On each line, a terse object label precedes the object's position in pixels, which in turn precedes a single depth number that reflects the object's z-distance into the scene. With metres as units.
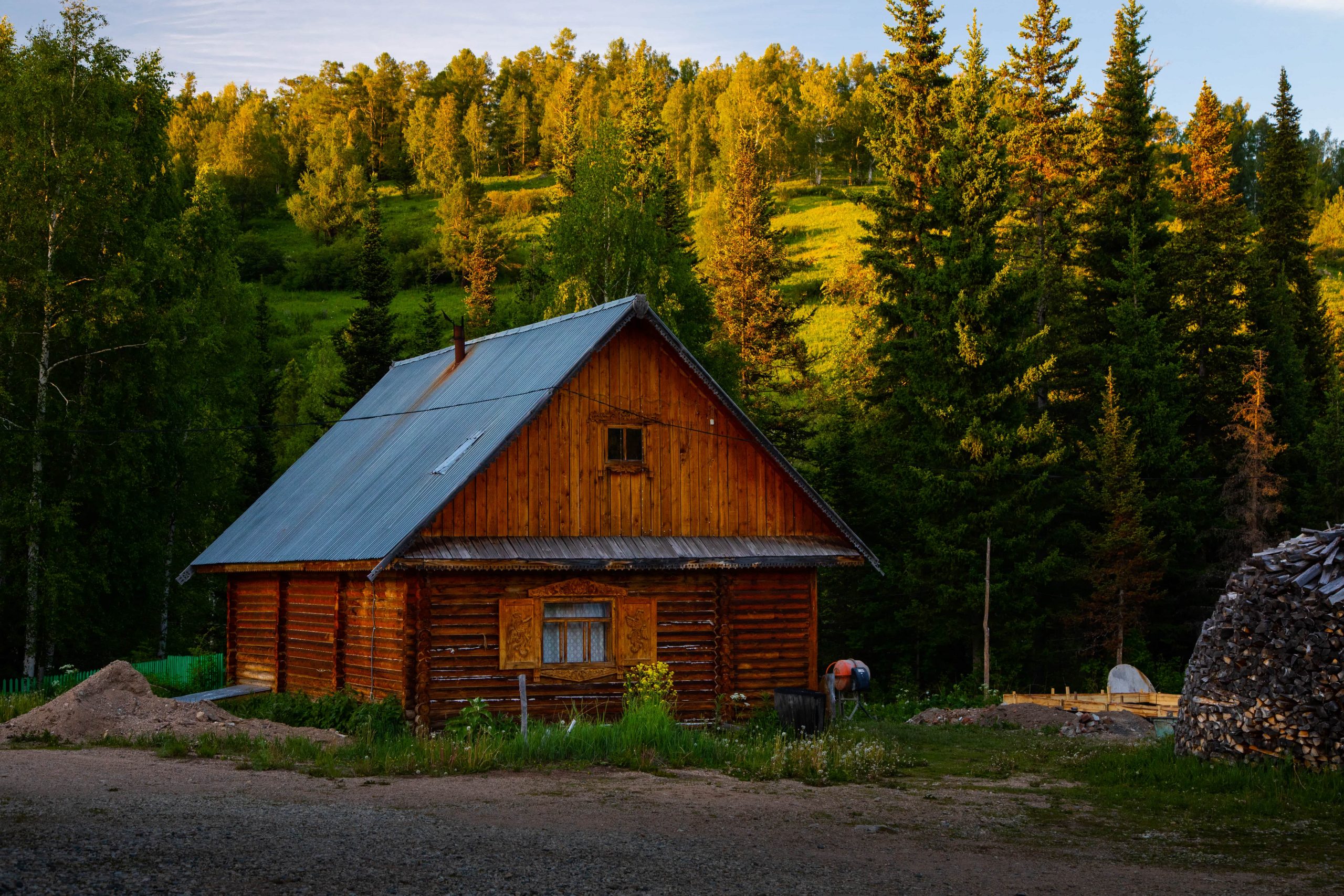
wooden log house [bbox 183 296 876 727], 21.06
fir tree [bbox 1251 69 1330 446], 45.47
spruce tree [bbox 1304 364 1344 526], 42.31
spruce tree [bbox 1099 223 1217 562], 39.88
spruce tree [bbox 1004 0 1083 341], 44.19
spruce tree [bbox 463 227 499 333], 69.81
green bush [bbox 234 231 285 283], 90.69
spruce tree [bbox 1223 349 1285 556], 38.66
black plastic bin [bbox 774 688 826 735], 20.88
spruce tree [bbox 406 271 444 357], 48.25
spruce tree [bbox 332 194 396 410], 44.19
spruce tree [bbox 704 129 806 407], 51.25
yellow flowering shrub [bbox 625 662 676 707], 21.95
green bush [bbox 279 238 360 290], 89.00
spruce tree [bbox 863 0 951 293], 39.97
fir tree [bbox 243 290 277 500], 45.66
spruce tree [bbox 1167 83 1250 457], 42.94
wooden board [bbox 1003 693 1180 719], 27.03
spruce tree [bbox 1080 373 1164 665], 36.81
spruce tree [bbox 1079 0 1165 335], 42.75
